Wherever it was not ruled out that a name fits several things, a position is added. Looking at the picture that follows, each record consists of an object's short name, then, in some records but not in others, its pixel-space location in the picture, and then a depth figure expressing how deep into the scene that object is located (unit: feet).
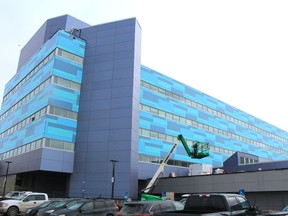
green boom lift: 121.19
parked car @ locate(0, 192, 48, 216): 77.10
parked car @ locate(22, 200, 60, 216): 66.01
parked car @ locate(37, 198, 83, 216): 59.39
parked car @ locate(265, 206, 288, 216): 44.99
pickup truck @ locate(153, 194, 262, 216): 34.40
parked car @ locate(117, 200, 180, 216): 44.06
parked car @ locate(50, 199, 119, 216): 53.26
